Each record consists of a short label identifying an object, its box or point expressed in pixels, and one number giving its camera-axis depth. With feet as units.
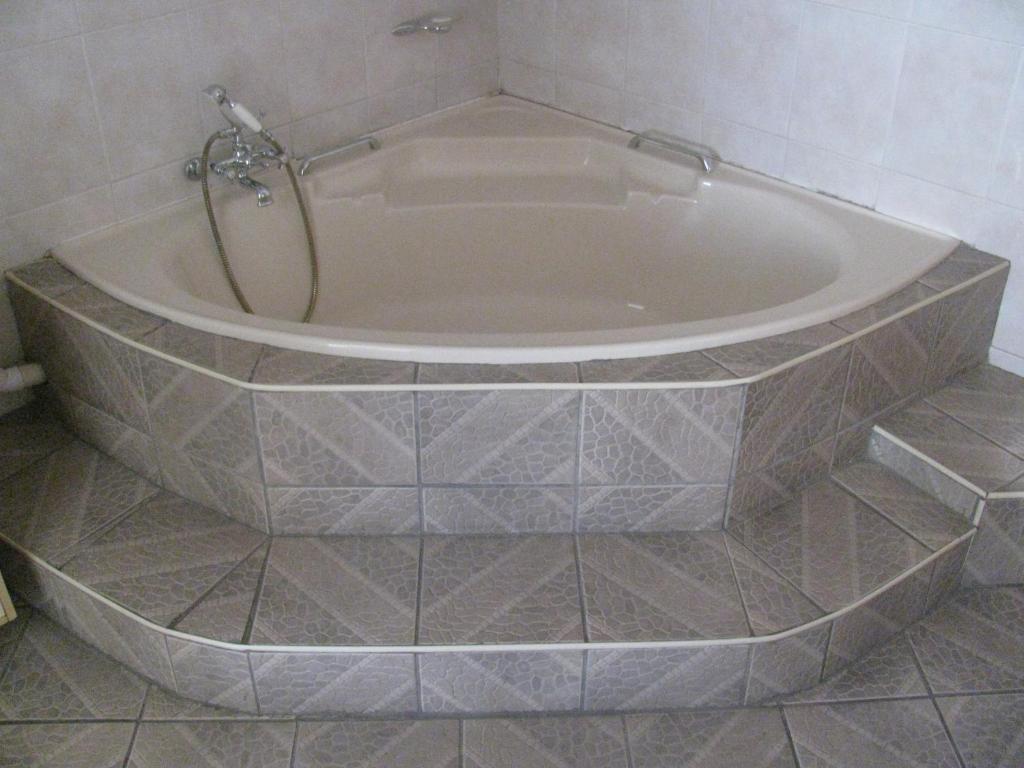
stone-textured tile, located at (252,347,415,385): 5.72
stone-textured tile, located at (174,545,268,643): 5.60
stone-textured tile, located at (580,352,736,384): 5.73
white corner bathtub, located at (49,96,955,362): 7.23
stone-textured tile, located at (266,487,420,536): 6.04
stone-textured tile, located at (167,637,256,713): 5.59
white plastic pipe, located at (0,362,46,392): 6.76
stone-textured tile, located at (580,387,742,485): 5.73
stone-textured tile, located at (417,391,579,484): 5.70
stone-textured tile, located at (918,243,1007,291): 6.72
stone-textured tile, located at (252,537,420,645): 5.59
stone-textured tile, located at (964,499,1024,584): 6.30
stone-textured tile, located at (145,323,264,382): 5.83
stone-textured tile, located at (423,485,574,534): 6.02
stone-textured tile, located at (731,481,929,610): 5.89
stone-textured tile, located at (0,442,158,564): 6.19
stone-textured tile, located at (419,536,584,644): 5.58
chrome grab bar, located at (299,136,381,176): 8.03
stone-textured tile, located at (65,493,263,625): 5.80
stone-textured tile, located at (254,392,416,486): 5.72
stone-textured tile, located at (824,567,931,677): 5.87
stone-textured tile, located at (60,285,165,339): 6.18
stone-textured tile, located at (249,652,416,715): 5.56
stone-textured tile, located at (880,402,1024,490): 6.37
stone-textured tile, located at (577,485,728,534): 6.04
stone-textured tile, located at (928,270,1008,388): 6.75
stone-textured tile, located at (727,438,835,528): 6.18
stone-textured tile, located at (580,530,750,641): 5.60
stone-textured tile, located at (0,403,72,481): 6.76
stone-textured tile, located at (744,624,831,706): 5.65
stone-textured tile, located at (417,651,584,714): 5.56
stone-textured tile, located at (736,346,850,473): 5.89
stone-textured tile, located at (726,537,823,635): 5.65
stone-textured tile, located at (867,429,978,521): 6.36
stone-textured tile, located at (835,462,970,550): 6.28
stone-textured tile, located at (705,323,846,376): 5.83
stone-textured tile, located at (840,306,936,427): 6.32
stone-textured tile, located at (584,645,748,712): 5.57
